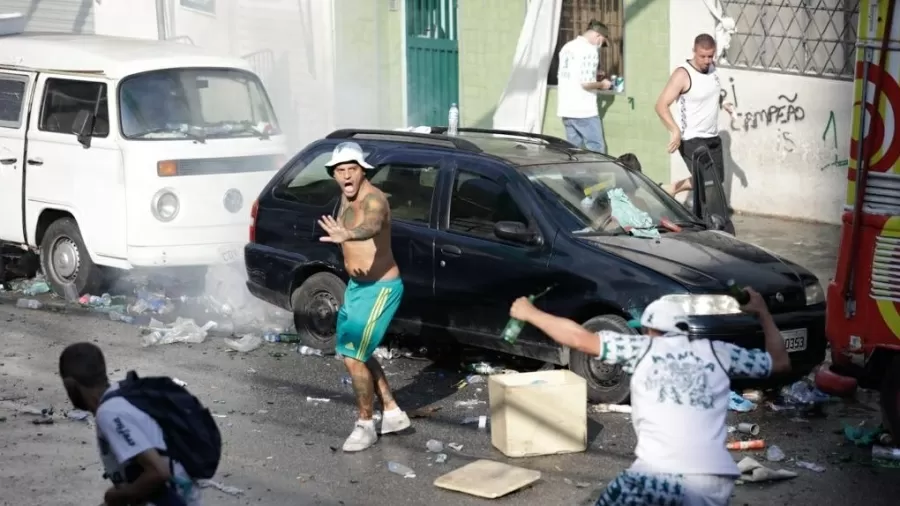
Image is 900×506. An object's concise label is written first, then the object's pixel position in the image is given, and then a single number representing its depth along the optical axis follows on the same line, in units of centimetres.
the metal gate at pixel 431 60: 1917
